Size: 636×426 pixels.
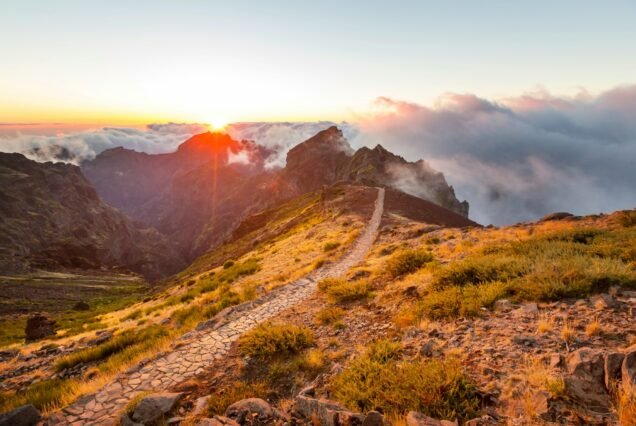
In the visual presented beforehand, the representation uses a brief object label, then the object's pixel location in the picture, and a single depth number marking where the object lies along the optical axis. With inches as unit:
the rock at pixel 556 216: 1104.9
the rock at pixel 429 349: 350.6
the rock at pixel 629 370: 224.5
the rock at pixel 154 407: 324.8
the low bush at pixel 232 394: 324.5
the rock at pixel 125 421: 316.8
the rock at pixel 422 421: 234.6
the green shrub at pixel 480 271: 499.8
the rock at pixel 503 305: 412.7
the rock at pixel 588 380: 235.8
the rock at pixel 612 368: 238.2
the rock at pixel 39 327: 1391.4
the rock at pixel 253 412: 290.4
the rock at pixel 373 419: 246.2
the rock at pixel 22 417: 337.9
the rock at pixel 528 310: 385.3
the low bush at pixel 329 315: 523.2
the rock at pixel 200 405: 322.7
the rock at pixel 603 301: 362.0
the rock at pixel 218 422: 280.0
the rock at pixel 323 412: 258.8
